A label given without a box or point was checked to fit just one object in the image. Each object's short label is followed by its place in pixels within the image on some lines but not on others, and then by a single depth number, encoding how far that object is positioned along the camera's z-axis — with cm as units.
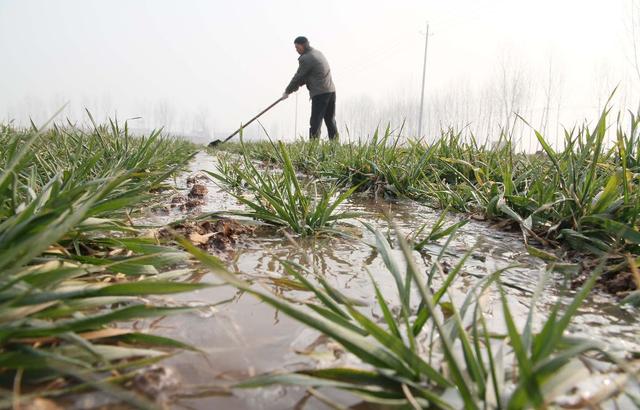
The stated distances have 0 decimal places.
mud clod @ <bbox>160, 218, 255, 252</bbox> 137
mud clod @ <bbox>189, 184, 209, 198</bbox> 255
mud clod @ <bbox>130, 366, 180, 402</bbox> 57
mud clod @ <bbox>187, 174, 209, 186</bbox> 330
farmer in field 788
